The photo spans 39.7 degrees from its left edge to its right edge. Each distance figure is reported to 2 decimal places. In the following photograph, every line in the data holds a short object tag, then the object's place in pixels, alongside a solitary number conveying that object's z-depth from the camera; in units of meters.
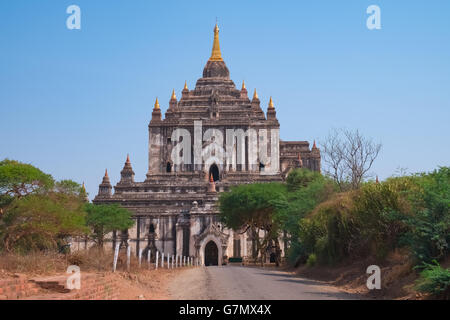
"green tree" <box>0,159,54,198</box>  35.91
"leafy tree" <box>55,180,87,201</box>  39.92
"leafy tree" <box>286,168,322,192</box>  47.56
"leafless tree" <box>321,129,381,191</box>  34.31
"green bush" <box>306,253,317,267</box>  31.75
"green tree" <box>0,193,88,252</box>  33.31
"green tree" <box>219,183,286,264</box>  47.09
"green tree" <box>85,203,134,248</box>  54.81
